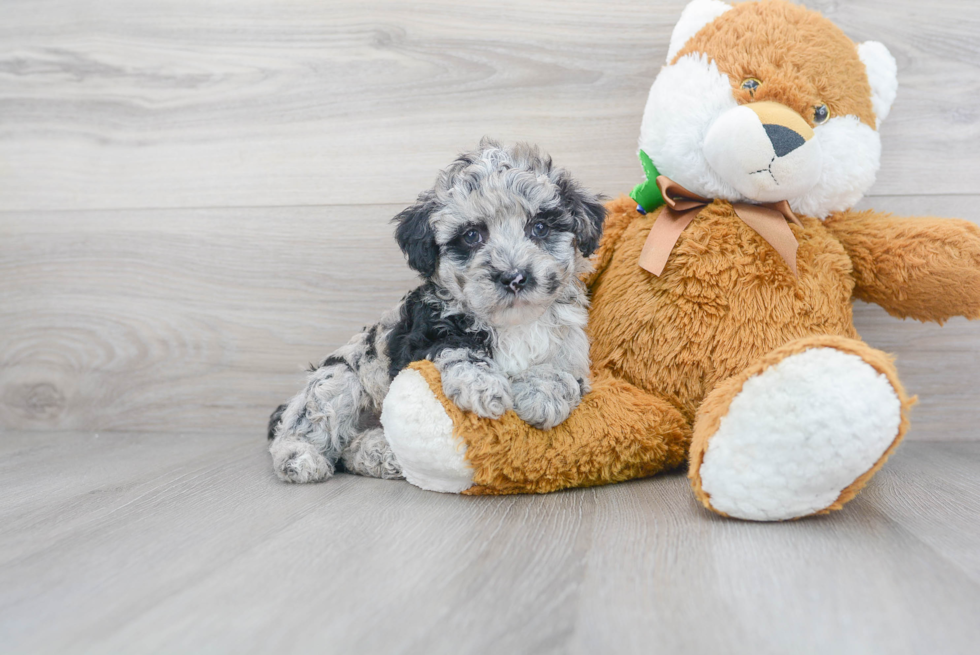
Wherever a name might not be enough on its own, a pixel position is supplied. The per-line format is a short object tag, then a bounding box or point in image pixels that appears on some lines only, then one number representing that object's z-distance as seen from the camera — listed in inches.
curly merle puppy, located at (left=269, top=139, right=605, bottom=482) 19.0
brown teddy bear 19.4
